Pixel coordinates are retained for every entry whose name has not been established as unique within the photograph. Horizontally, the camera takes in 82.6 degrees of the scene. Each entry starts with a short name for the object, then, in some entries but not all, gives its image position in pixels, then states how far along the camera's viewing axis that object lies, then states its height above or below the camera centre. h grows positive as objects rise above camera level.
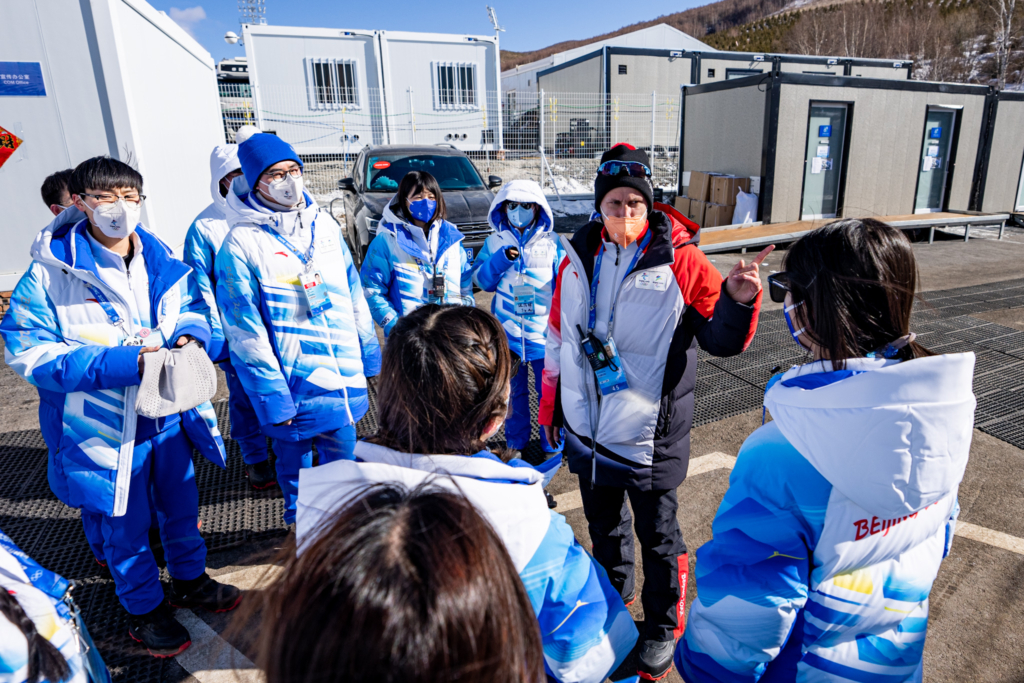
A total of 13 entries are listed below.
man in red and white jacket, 2.24 -0.72
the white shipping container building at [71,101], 5.66 +0.91
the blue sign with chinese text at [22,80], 5.70 +1.09
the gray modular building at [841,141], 11.22 +0.57
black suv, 7.68 -0.06
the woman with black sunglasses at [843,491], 1.17 -0.66
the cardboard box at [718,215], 12.16 -0.87
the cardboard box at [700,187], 12.79 -0.29
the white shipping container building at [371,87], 17.31 +2.94
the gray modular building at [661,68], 22.75 +4.11
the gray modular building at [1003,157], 12.98 +0.15
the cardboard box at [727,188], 11.82 -0.31
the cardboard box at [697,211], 12.97 -0.81
